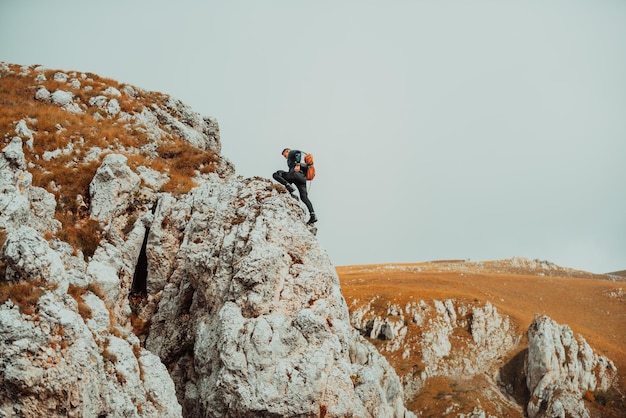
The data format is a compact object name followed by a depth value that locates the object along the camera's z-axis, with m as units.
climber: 29.18
